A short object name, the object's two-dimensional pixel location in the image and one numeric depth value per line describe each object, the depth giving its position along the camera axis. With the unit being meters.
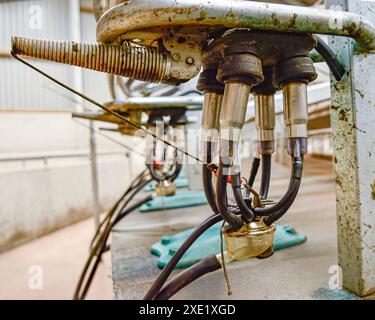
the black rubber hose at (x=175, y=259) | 0.46
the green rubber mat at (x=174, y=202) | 1.30
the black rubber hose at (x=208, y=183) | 0.42
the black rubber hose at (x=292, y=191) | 0.37
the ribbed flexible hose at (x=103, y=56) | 0.32
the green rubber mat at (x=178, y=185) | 1.91
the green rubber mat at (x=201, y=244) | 0.65
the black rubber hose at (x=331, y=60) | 0.44
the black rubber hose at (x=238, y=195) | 0.35
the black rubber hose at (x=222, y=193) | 0.35
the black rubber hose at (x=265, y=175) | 0.47
